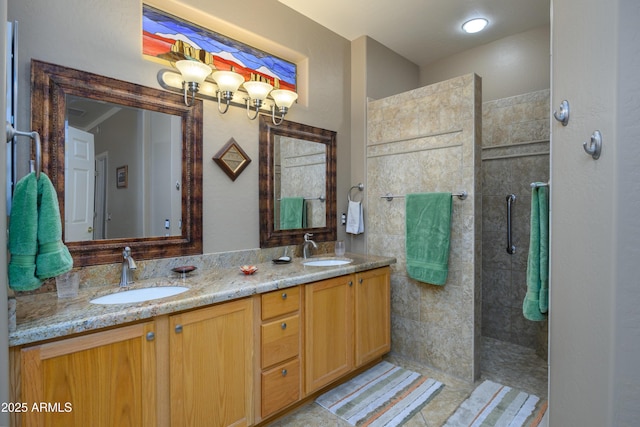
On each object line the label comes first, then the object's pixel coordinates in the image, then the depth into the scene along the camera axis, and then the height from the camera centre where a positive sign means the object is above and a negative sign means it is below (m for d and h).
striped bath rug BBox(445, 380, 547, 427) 1.84 -1.24
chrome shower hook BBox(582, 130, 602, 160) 0.86 +0.19
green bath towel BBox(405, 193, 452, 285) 2.32 -0.18
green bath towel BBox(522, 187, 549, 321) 1.59 -0.25
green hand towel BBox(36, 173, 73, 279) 1.10 -0.09
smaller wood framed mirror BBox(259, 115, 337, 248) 2.31 +0.23
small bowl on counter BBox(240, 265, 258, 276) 1.87 -0.35
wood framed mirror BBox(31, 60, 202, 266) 1.49 +0.24
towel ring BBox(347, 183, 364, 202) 2.90 +0.22
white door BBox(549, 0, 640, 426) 0.76 -0.02
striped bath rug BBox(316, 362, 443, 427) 1.90 -1.25
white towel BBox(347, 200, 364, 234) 2.83 -0.07
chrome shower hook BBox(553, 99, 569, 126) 1.13 +0.36
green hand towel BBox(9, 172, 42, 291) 1.05 -0.08
